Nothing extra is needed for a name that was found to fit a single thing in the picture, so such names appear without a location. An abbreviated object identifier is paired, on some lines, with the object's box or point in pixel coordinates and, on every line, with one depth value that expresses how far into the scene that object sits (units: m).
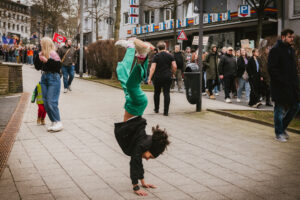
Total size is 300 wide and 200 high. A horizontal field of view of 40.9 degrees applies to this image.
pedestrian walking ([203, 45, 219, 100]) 14.93
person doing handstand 4.10
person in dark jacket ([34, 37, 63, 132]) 7.97
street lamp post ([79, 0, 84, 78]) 25.03
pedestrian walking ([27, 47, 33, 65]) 38.66
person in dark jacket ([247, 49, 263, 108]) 12.83
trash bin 10.64
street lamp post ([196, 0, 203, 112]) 10.45
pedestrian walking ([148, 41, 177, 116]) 10.22
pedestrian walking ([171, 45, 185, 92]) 16.61
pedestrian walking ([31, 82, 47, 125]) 8.42
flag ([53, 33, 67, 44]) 20.94
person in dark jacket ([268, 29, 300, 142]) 7.19
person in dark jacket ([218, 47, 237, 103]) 14.19
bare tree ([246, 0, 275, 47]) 21.94
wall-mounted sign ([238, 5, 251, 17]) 24.70
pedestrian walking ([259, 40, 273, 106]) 11.25
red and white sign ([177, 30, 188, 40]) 23.48
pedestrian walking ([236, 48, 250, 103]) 14.07
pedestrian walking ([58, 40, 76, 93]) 15.12
